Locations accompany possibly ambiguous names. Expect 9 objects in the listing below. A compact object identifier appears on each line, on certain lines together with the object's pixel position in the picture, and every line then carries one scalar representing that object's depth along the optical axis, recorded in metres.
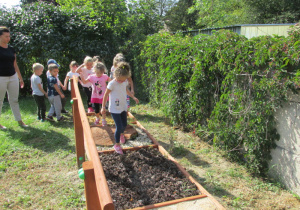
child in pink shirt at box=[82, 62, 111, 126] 5.30
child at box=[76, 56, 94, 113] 6.10
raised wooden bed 1.35
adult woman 5.12
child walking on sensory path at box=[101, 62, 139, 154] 4.15
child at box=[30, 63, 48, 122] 6.21
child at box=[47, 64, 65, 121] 6.30
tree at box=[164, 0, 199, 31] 35.84
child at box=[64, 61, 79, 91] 6.89
